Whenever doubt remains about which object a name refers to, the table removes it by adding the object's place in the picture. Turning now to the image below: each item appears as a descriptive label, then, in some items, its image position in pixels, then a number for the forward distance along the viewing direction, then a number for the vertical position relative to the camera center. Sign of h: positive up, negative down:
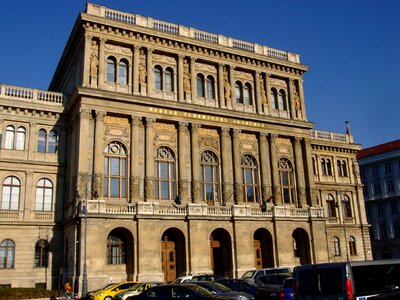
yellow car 26.84 -1.43
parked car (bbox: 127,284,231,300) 16.53 -1.09
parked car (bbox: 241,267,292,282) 30.44 -0.72
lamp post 31.48 +1.01
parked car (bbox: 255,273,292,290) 25.20 -1.11
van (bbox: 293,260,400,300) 13.12 -0.68
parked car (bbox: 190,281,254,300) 17.97 -1.18
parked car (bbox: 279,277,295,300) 20.60 -1.45
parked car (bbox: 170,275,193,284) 28.29 -0.95
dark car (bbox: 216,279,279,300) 22.66 -1.38
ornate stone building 36.03 +9.00
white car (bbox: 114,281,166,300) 26.22 -1.43
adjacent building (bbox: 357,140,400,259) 72.69 +9.90
